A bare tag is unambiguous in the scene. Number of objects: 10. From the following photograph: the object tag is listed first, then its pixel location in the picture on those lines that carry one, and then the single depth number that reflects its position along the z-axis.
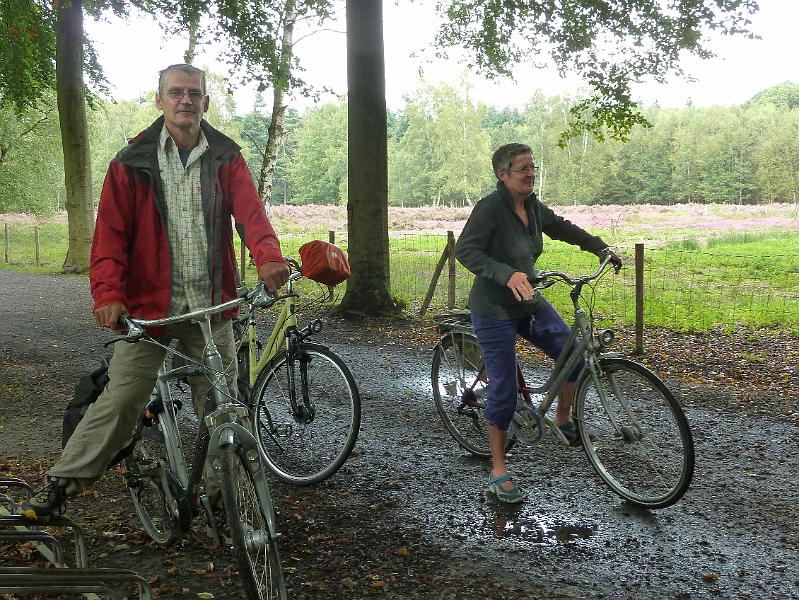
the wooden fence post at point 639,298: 9.12
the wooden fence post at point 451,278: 11.91
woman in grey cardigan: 4.75
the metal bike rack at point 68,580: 2.22
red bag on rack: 5.42
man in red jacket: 3.50
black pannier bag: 3.73
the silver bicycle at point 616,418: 4.38
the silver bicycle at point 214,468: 3.06
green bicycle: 4.95
